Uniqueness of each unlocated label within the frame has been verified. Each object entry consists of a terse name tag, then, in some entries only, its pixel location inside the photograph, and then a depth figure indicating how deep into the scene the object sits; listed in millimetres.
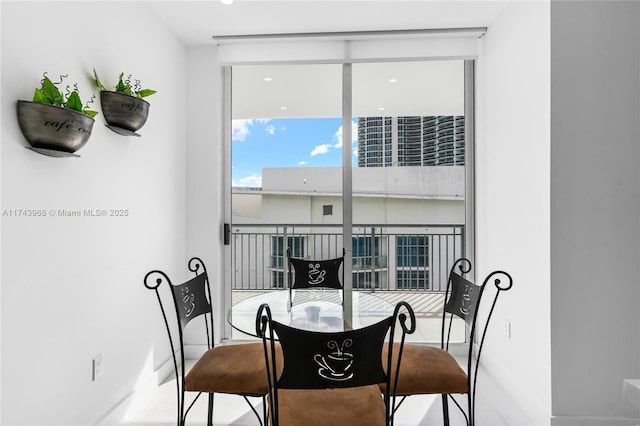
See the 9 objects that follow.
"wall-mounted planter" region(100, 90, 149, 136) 1914
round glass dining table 1722
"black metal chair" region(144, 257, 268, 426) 1541
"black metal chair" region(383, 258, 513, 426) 1553
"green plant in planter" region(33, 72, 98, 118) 1389
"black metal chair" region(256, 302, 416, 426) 1157
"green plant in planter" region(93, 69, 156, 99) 1857
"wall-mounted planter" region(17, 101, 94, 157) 1383
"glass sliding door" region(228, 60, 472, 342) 3041
